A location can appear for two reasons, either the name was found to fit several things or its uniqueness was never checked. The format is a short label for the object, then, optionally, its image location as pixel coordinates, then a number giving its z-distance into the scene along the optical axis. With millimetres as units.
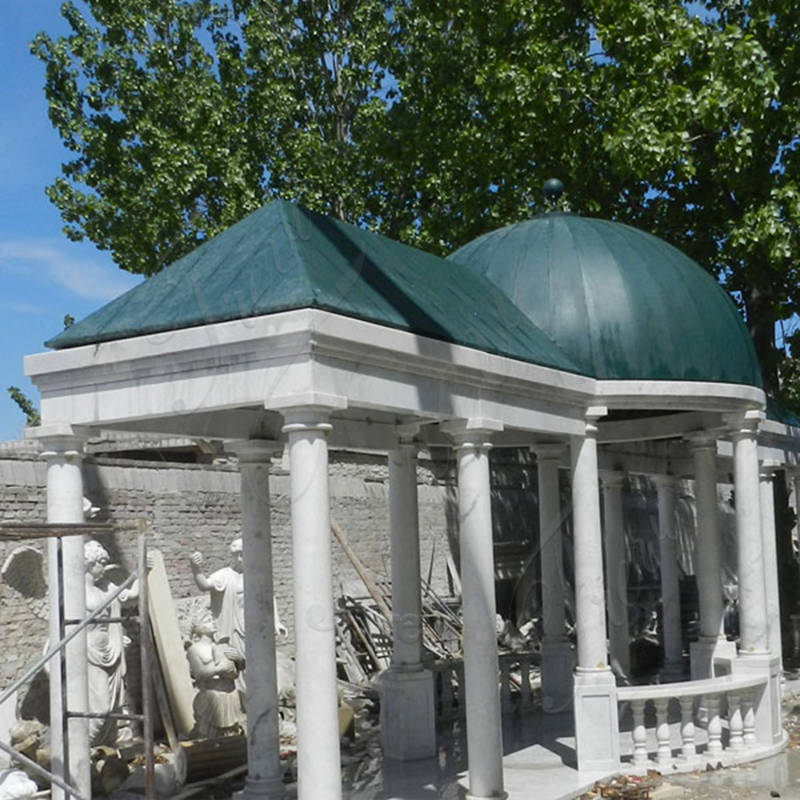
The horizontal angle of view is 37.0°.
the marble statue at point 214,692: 11969
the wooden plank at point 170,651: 13242
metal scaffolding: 7852
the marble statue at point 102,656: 11523
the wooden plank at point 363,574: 18094
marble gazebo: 7848
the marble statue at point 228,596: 14086
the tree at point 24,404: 39781
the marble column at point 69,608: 8500
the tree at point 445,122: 16297
